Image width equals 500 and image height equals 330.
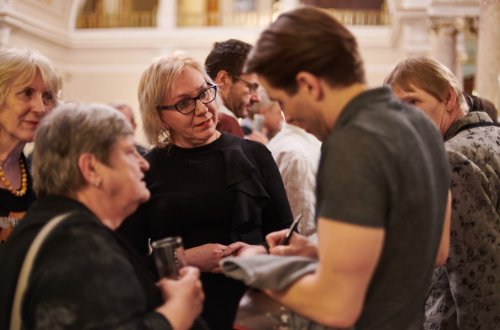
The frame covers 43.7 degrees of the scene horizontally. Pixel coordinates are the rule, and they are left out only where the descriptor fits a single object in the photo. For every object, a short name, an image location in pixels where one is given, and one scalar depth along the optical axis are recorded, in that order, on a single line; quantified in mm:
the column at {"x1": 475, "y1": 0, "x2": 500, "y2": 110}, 6414
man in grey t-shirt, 1357
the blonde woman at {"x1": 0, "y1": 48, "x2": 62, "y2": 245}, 2496
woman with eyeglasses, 2451
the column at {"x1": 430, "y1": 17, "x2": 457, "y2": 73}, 9748
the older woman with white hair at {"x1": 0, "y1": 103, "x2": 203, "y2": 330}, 1505
